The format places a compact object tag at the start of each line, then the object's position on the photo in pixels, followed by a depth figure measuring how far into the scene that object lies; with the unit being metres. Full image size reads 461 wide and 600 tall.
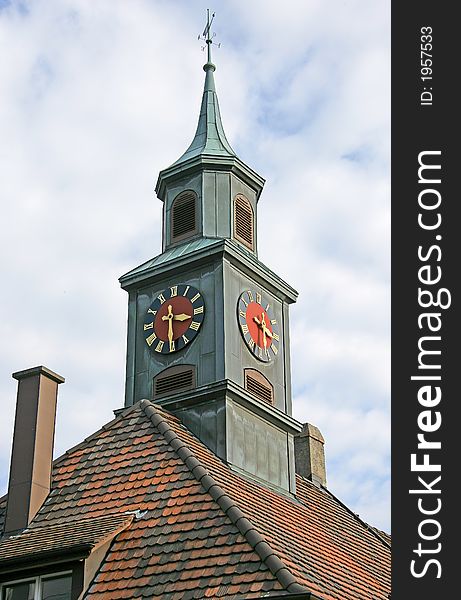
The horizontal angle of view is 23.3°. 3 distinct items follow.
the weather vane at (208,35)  24.62
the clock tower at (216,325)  18.78
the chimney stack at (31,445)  16.78
